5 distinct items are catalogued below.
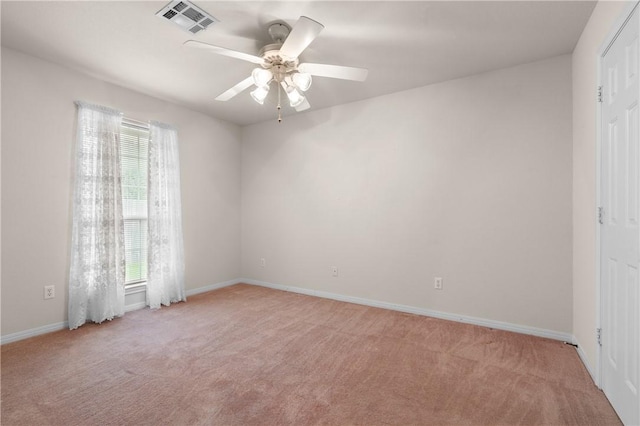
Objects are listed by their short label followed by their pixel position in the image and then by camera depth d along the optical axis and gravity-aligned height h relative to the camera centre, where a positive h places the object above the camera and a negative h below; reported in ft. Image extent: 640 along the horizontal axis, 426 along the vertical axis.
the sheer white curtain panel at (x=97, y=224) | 10.22 -0.32
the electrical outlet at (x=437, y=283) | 11.19 -2.56
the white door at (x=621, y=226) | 5.26 -0.28
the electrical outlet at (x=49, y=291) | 9.75 -2.46
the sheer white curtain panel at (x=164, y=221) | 12.54 -0.31
